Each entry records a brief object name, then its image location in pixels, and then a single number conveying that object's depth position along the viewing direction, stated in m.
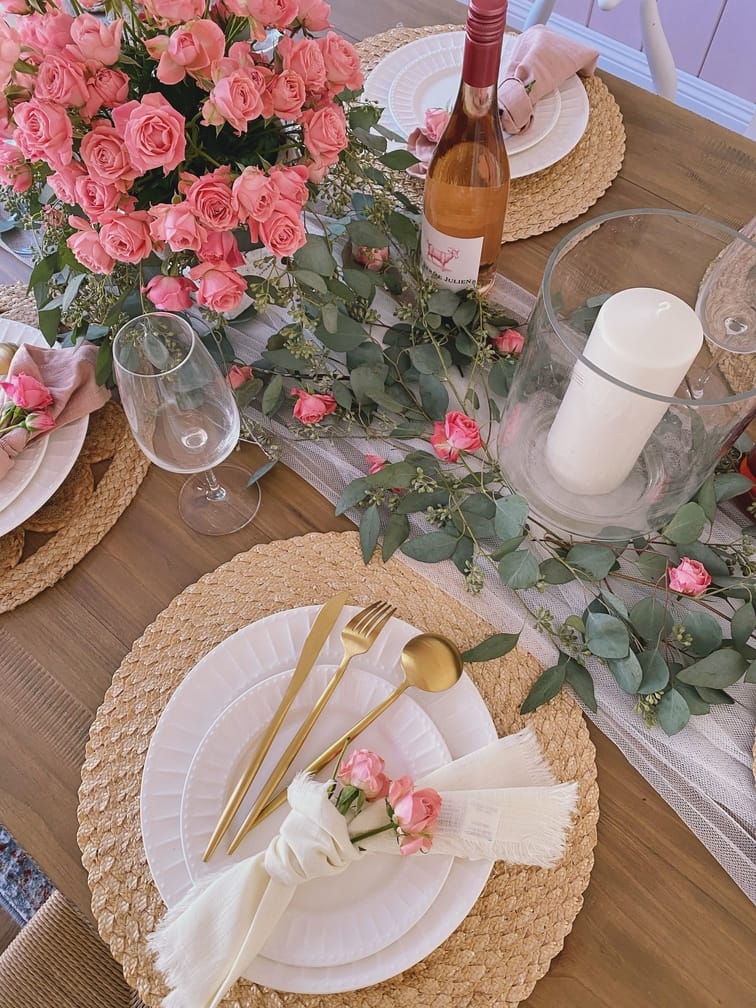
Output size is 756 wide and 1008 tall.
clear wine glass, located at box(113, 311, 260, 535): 0.63
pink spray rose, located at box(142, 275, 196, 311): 0.67
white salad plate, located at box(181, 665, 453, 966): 0.54
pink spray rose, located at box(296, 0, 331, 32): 0.63
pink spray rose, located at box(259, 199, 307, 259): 0.61
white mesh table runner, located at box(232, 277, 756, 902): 0.61
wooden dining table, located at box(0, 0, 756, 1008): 0.57
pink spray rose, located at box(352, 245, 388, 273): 0.87
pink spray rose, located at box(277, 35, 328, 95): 0.61
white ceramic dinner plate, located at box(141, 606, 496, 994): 0.54
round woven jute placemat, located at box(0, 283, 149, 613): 0.73
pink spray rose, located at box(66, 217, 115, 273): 0.61
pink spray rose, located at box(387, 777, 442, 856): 0.53
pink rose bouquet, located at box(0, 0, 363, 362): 0.56
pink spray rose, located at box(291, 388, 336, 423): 0.77
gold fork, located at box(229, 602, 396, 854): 0.58
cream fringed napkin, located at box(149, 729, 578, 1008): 0.52
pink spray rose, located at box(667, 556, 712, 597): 0.65
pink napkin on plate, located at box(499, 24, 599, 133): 0.95
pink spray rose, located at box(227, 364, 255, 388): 0.81
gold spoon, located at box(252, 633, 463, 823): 0.62
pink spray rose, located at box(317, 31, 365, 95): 0.64
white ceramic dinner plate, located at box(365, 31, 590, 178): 0.97
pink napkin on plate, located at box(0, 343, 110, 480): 0.77
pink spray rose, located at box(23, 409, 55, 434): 0.75
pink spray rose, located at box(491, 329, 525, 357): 0.82
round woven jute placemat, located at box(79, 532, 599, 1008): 0.55
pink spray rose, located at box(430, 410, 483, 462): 0.70
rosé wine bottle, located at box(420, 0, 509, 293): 0.77
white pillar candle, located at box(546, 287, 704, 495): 0.61
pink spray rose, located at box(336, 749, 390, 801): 0.54
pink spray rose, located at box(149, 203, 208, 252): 0.59
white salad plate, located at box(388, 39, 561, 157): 0.98
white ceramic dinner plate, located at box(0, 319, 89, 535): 0.73
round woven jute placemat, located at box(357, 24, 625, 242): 0.95
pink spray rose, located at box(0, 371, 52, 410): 0.75
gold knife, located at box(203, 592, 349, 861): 0.58
